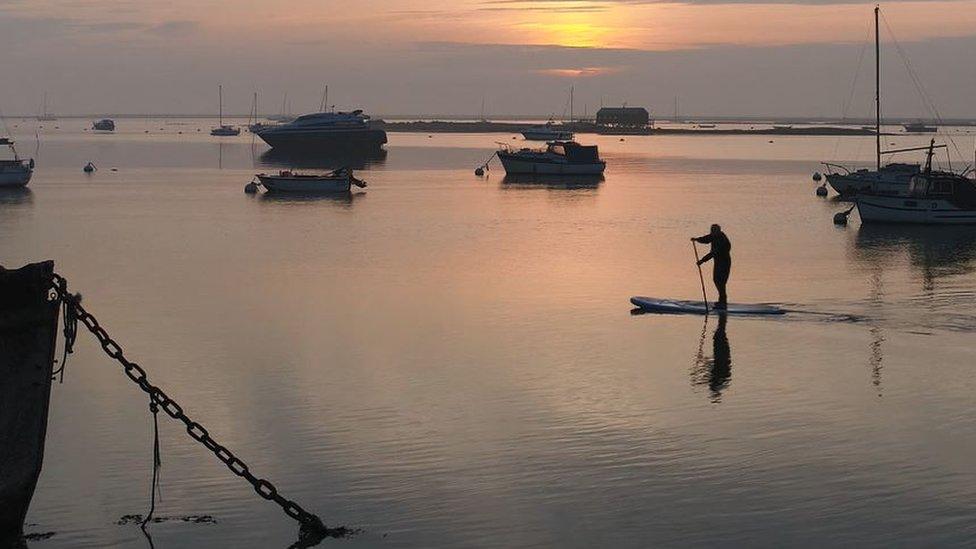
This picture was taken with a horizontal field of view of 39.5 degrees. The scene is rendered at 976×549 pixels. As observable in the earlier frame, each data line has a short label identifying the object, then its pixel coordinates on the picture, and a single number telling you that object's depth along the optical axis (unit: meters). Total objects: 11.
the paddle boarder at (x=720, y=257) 29.20
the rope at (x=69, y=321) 13.48
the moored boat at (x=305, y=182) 78.00
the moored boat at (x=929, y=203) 54.09
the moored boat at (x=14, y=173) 81.56
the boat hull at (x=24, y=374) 13.00
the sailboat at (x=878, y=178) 68.25
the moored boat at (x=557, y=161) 100.25
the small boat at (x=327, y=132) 149.00
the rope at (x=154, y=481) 14.23
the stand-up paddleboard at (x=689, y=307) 29.34
